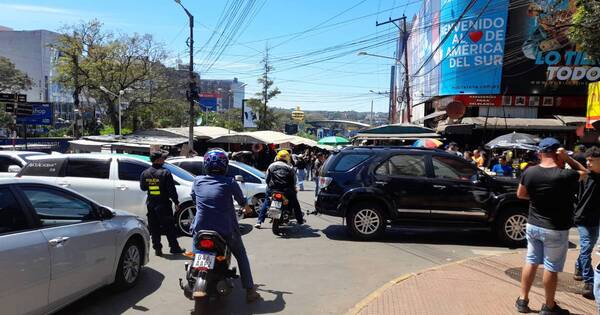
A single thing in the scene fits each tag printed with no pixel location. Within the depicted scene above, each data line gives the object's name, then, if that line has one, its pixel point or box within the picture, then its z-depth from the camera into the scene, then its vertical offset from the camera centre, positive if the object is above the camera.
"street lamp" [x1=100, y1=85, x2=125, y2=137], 34.19 +1.63
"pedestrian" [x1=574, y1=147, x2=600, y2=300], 5.81 -1.00
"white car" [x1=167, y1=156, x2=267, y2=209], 12.42 -1.44
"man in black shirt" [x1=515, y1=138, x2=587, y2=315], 4.92 -0.87
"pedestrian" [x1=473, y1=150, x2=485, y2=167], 16.52 -0.98
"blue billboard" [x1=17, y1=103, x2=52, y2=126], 41.79 -0.17
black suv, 9.00 -1.26
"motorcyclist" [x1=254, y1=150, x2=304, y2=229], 10.00 -1.21
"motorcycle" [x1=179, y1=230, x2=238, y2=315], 4.89 -1.59
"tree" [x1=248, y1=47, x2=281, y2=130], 55.00 +2.19
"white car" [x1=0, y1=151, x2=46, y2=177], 14.09 -1.44
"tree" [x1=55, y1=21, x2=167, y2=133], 36.84 +3.79
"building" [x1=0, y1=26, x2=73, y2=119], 93.94 +11.73
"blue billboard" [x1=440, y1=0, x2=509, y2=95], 26.39 +4.44
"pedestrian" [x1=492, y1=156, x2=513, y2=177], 14.39 -1.15
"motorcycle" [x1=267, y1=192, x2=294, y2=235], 9.63 -1.80
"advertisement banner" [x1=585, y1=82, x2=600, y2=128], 15.12 +0.93
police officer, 7.85 -1.38
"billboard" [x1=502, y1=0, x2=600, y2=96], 25.94 +3.70
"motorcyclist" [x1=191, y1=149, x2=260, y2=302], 5.24 -0.94
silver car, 4.17 -1.32
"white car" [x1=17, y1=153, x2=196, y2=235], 9.66 -1.28
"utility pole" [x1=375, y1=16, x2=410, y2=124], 65.62 +4.63
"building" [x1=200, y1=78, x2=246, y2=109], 136.71 +7.89
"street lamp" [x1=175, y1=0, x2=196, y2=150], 24.42 +2.00
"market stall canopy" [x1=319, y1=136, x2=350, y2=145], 30.81 -1.08
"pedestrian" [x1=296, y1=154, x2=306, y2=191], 19.94 -1.97
